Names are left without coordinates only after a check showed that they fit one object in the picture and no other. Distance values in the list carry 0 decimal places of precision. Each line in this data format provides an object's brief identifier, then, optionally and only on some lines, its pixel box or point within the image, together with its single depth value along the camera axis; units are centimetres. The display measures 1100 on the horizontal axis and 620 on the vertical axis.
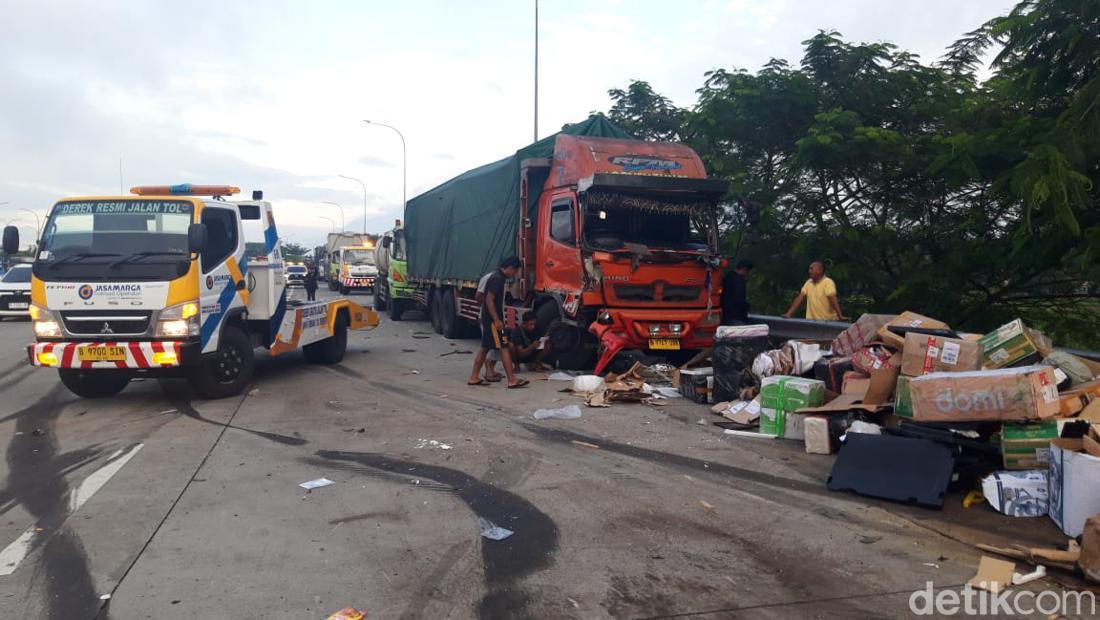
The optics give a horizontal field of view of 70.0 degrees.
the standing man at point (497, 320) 1005
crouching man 1133
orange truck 1032
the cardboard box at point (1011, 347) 642
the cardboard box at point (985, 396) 529
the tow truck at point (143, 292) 828
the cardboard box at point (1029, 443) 519
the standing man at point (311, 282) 2588
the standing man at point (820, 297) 1016
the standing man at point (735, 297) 1091
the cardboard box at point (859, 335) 804
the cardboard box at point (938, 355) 652
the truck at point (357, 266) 3700
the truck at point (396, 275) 2164
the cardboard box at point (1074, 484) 445
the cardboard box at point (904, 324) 718
